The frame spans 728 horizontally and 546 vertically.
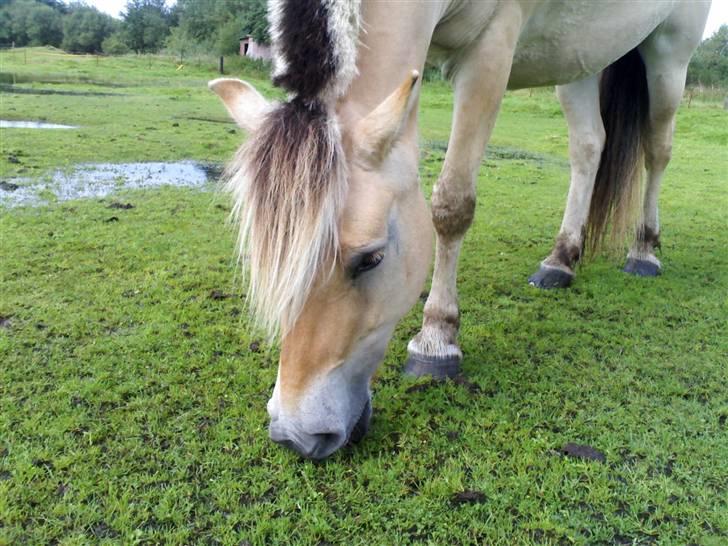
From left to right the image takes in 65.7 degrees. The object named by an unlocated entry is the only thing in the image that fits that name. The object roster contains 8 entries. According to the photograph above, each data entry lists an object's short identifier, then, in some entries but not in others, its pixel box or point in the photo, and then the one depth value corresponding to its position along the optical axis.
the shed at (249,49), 30.48
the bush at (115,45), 59.56
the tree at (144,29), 63.66
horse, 1.60
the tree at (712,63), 26.32
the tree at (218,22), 39.72
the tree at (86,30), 64.19
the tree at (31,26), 65.06
